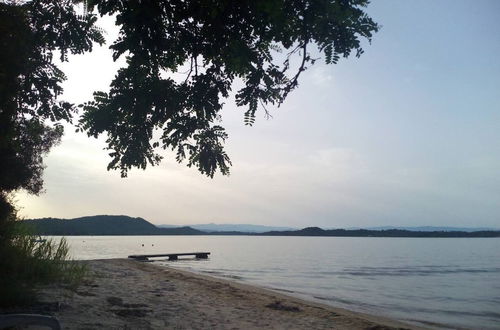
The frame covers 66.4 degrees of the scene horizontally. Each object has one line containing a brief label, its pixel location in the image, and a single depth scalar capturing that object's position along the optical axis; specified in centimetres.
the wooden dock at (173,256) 4322
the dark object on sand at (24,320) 376
